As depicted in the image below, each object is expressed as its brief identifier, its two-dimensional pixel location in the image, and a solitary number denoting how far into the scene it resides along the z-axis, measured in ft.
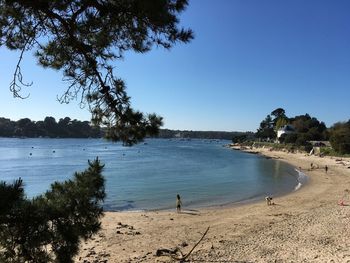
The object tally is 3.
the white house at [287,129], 435.94
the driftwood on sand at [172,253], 45.78
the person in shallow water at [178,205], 84.28
